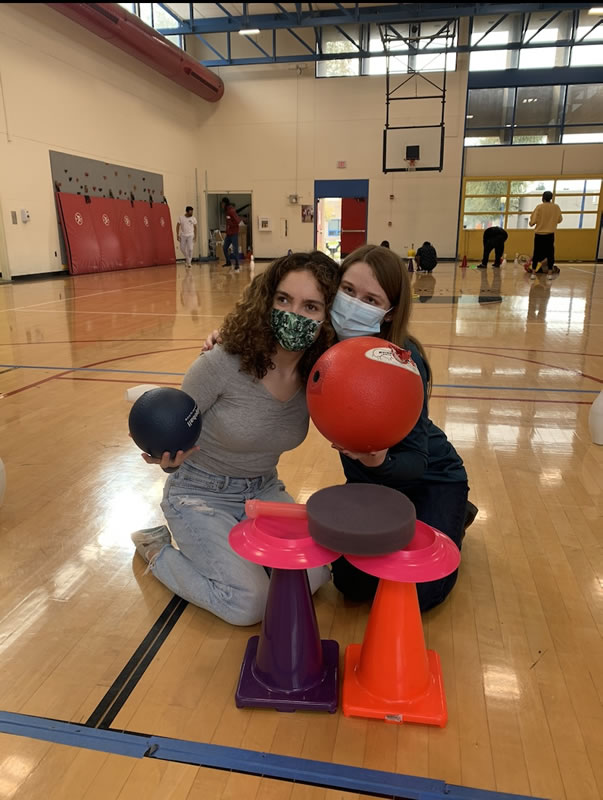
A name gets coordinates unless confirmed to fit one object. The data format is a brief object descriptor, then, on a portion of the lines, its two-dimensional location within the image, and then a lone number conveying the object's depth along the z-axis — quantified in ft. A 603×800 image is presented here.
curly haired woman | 6.24
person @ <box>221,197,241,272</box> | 52.11
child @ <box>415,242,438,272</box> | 50.08
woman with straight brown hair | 6.26
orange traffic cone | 5.14
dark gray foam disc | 4.81
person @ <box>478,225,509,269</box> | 53.67
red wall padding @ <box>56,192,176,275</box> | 44.91
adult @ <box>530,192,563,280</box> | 44.19
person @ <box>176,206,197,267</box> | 54.90
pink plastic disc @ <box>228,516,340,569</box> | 5.10
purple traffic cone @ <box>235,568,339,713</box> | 5.21
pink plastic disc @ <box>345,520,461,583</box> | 4.98
